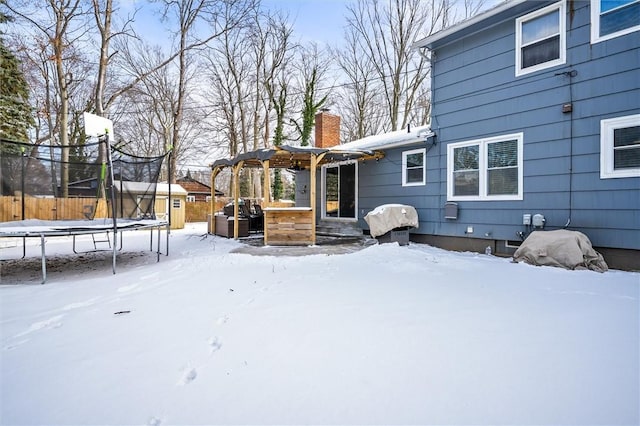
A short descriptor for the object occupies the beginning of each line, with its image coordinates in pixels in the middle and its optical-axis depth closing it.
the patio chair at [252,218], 10.28
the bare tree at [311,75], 18.02
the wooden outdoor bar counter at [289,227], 7.75
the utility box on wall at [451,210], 7.11
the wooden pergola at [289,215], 7.68
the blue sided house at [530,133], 5.09
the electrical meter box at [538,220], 5.73
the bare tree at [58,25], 11.48
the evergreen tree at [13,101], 13.59
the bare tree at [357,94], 18.98
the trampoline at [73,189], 5.78
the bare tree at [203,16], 14.85
